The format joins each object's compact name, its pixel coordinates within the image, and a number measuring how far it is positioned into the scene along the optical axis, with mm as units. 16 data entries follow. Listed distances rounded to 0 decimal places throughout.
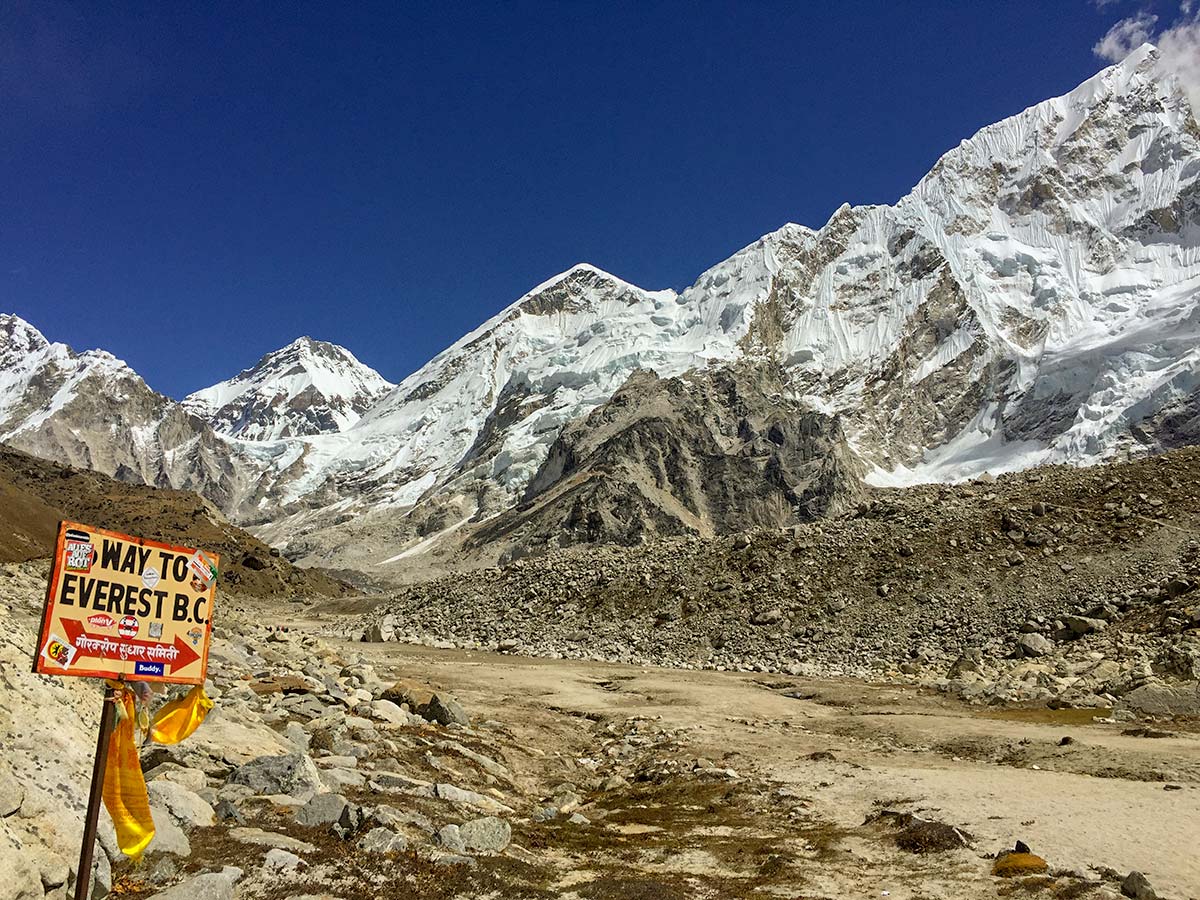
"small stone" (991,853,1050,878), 12625
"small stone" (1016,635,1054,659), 37500
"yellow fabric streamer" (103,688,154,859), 8531
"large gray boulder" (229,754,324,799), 13148
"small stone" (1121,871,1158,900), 11133
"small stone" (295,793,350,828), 12234
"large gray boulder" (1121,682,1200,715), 27031
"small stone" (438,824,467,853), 12766
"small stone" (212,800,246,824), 11750
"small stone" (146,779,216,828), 11180
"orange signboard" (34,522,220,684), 8047
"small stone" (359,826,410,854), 11641
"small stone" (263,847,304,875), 10423
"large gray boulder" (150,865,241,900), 8968
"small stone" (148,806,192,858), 10133
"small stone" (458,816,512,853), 13133
